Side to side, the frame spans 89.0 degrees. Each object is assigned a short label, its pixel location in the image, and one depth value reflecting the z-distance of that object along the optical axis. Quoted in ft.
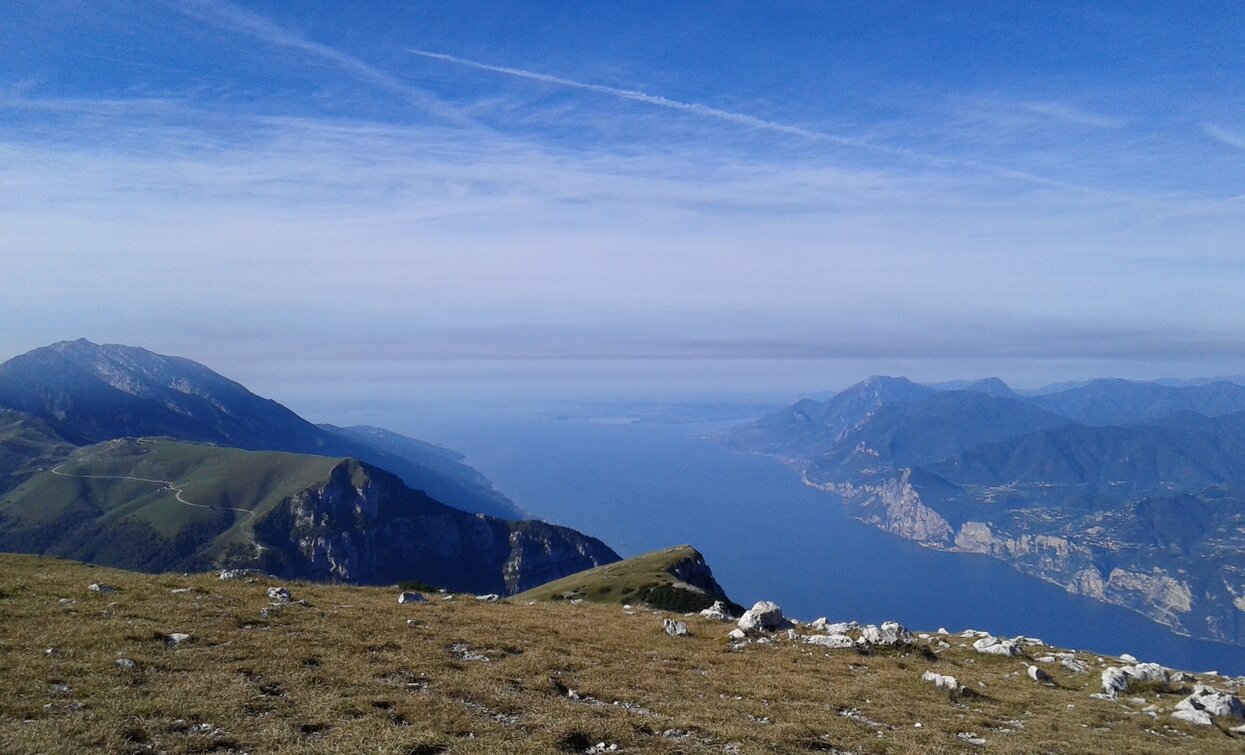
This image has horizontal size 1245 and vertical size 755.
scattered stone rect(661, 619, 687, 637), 90.43
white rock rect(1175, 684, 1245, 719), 66.08
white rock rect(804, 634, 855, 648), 89.56
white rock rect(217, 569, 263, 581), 98.86
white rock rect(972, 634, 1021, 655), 93.40
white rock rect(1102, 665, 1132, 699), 75.56
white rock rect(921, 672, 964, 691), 70.23
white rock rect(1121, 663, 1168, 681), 79.97
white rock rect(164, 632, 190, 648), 59.77
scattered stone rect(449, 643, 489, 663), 68.25
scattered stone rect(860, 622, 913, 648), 91.81
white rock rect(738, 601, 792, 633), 98.17
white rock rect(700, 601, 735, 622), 109.13
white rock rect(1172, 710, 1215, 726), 62.80
